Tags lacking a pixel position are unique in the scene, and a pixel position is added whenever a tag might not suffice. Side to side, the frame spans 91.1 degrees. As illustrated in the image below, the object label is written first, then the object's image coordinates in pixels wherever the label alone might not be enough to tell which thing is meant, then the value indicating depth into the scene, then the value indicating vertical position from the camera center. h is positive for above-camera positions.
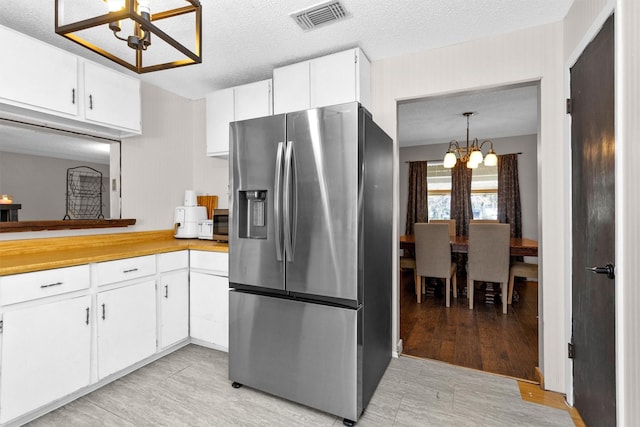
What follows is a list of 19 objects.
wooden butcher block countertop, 1.82 -0.28
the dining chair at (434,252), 3.92 -0.51
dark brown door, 1.43 -0.09
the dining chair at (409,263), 4.26 -0.70
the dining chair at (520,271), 3.71 -0.71
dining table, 3.68 -0.42
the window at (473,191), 5.85 +0.40
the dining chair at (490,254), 3.68 -0.50
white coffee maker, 3.17 -0.08
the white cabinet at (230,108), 2.85 +0.99
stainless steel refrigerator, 1.75 -0.27
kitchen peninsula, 1.69 -0.65
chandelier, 4.09 +0.72
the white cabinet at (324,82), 2.38 +1.04
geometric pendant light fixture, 1.20 +1.23
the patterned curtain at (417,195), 6.34 +0.35
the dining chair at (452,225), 5.38 -0.22
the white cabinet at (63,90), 1.95 +0.87
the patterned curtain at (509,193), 5.59 +0.34
